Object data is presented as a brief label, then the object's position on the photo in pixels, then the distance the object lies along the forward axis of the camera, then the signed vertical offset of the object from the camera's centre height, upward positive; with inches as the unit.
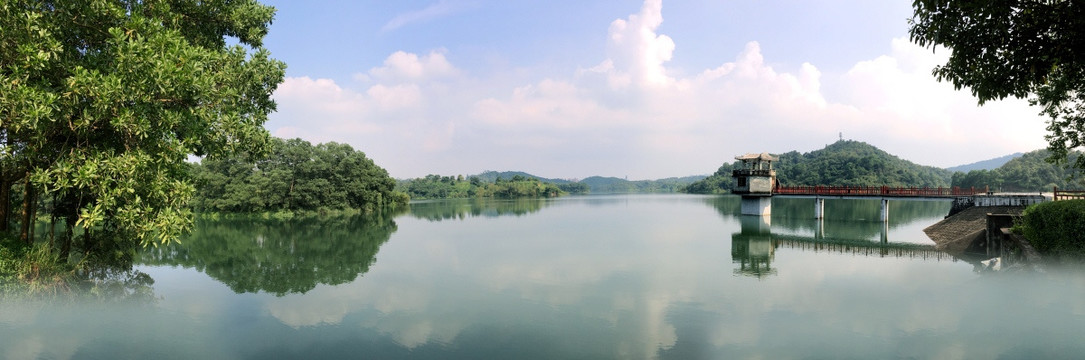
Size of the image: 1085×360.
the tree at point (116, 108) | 369.4 +65.6
